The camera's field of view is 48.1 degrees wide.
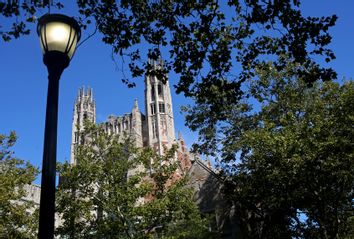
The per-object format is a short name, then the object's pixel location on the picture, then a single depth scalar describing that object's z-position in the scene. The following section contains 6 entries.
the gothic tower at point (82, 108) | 88.88
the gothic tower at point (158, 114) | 79.47
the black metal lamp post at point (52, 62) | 5.05
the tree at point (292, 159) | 20.92
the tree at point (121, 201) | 20.28
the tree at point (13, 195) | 20.72
